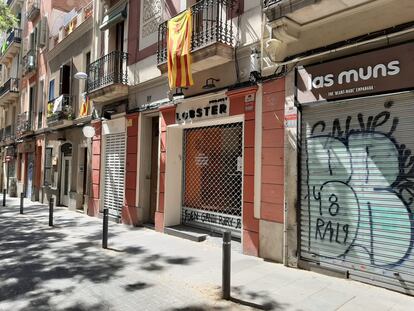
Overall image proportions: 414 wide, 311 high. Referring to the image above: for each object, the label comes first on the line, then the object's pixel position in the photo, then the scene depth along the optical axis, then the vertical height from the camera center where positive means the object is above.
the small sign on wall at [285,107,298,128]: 6.46 +0.97
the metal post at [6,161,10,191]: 25.30 -0.60
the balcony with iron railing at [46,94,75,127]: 15.33 +2.40
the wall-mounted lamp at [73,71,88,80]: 12.52 +3.20
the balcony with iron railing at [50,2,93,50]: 14.64 +6.39
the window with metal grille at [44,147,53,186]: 17.60 -0.01
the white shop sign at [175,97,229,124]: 8.07 +1.42
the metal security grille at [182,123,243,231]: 8.36 -0.17
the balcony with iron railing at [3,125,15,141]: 25.24 +2.46
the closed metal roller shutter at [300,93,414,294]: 5.07 -0.26
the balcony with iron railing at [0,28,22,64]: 25.38 +8.83
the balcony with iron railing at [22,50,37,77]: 20.78 +6.13
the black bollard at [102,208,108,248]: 7.80 -1.38
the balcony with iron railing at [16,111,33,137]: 20.78 +2.59
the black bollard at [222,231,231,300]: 4.74 -1.28
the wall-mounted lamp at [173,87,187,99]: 9.12 +1.94
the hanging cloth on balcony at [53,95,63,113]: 15.56 +2.77
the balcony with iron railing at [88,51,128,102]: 11.38 +3.03
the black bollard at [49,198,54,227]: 10.65 -1.43
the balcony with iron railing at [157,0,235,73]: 7.62 +3.06
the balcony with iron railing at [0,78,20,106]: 24.66 +5.24
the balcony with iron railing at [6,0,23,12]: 27.07 +12.50
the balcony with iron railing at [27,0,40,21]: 21.18 +9.41
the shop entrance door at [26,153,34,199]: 20.36 -0.49
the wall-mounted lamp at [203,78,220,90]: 8.29 +1.99
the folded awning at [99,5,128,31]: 11.81 +5.06
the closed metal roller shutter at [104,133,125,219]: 11.70 -0.18
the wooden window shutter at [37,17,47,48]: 19.41 +7.27
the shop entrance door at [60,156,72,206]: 15.88 -0.61
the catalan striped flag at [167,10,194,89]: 8.23 +2.78
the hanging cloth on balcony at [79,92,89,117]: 14.14 +2.45
